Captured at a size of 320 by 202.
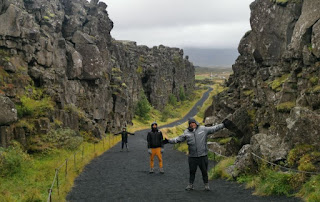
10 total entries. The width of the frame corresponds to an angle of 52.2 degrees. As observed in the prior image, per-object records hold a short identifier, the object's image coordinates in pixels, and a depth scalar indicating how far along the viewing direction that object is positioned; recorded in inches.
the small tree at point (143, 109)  3394.2
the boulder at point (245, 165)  598.5
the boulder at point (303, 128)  515.2
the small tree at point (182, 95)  5570.9
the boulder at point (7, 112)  854.5
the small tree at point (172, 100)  4904.5
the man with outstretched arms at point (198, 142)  496.7
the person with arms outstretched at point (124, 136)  1295.5
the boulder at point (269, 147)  550.9
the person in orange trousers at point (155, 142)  692.9
